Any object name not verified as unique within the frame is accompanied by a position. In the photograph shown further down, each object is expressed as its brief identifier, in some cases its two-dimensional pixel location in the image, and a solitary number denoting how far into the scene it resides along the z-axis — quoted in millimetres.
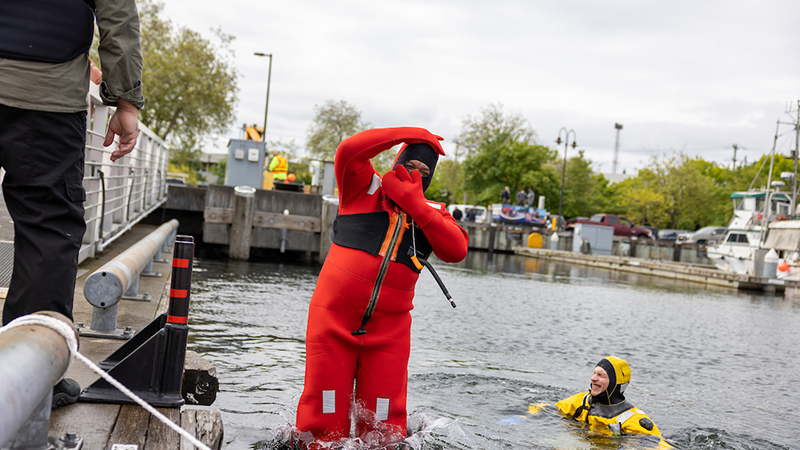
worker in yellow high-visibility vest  23812
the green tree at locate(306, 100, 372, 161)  55625
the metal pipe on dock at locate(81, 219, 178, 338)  3943
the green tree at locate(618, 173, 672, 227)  58406
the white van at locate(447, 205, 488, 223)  47000
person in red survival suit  3436
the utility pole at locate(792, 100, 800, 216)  37641
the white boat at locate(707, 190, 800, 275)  33562
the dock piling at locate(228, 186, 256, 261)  16781
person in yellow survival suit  5574
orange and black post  2949
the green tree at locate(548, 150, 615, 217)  61656
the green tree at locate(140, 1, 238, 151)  35875
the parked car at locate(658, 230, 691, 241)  53188
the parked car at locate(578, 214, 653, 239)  49344
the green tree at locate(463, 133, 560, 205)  56375
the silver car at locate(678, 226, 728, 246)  46781
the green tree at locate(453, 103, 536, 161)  62250
